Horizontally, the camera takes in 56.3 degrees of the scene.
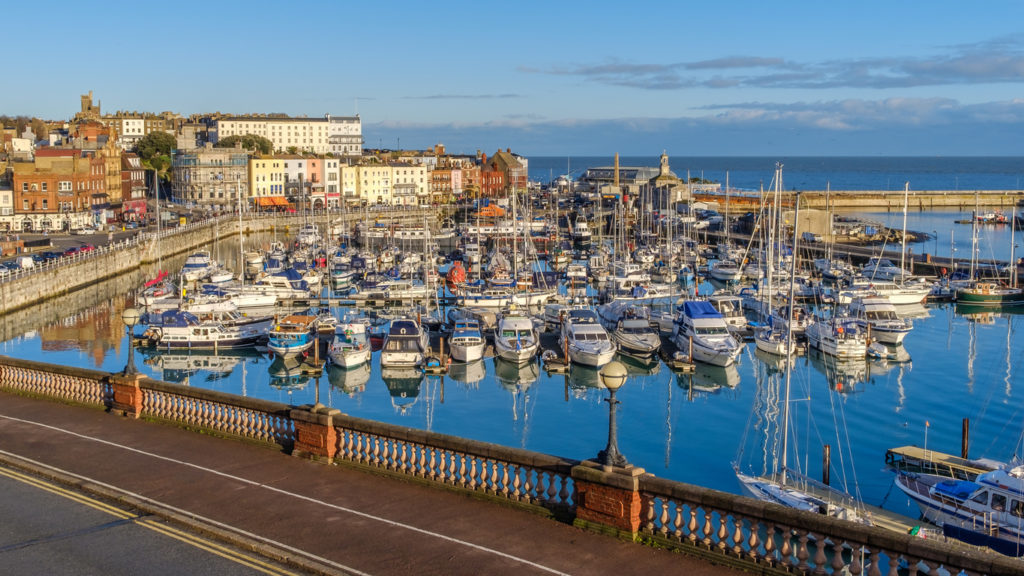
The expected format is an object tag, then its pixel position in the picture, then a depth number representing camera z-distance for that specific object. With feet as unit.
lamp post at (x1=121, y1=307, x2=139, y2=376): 62.80
